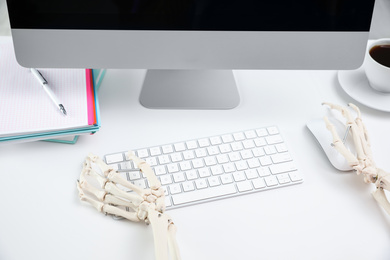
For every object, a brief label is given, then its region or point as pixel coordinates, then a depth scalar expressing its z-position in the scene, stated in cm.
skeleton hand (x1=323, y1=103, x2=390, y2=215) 59
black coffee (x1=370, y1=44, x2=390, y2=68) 74
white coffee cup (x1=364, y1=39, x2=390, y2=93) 71
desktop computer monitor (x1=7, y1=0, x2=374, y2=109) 61
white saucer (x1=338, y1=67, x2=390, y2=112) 74
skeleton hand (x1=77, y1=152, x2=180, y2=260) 53
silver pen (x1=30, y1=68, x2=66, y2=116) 67
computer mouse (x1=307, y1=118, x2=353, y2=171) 64
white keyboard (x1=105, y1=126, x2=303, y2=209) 61
